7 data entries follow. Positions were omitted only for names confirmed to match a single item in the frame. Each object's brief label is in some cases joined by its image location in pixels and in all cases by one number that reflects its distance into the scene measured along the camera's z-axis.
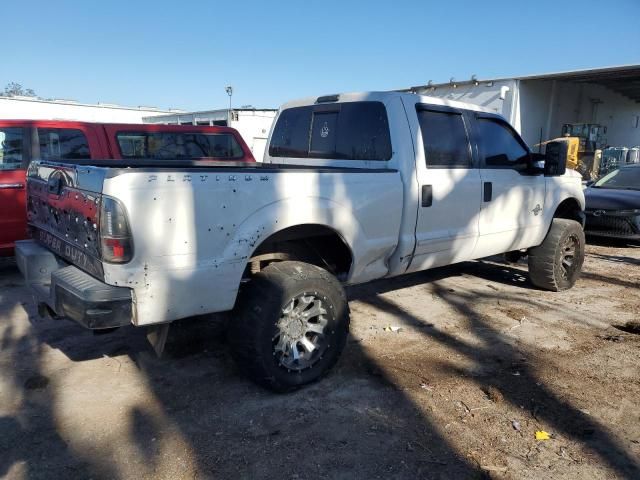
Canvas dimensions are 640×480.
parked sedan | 8.36
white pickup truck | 2.65
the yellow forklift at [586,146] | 19.27
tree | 75.19
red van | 5.87
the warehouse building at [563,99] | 18.17
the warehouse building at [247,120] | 20.75
